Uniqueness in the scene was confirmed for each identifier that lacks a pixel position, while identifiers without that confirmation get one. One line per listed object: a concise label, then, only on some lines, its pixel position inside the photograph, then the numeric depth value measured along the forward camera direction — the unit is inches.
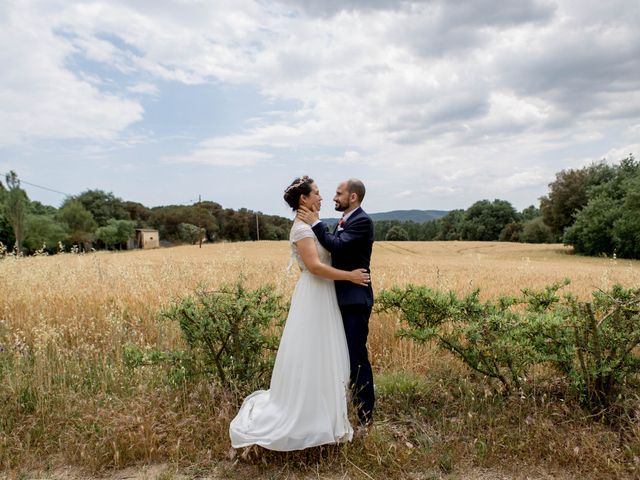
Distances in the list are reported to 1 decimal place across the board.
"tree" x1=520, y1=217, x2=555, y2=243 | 3065.9
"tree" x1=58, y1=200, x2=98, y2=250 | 2962.6
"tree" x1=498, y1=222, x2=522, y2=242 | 3637.1
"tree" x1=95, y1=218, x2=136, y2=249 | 2979.8
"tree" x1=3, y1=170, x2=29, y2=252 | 2066.9
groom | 157.6
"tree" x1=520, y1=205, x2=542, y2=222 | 4572.8
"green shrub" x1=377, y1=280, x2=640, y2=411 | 163.3
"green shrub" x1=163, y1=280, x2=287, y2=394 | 179.5
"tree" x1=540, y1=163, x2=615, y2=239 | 2107.5
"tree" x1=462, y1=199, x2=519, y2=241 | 4097.0
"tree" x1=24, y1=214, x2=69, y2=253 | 2501.2
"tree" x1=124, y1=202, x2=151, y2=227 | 3799.2
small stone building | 3108.3
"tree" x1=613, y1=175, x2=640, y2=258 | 1592.0
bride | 149.9
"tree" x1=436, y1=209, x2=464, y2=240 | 4449.3
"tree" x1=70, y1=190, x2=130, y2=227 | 3454.7
